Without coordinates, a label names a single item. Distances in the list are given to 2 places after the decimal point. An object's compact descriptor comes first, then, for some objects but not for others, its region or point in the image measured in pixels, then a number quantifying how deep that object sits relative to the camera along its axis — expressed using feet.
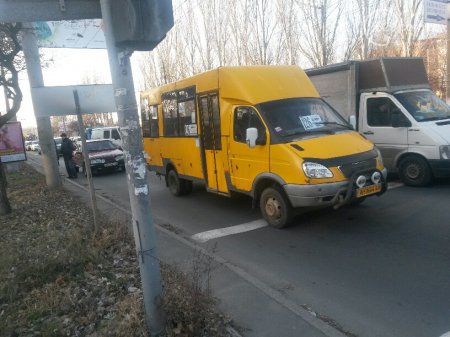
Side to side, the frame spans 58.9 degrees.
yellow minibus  20.12
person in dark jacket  54.54
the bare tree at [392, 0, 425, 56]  73.15
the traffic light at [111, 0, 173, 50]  8.98
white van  78.28
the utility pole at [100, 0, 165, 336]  9.78
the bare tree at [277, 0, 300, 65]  77.19
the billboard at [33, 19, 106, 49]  43.86
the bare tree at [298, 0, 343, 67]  70.90
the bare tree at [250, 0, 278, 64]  80.74
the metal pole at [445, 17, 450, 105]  50.35
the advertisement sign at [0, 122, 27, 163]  54.13
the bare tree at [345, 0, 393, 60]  73.36
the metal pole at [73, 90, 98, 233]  20.62
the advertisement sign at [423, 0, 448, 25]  57.57
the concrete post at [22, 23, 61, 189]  37.40
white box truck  28.81
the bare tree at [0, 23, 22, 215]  29.22
